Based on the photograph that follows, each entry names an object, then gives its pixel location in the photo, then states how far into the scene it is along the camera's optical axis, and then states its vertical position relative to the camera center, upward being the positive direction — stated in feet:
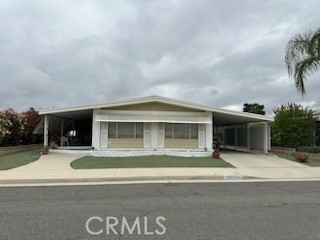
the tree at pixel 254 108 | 113.76 +11.66
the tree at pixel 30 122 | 55.43 +1.18
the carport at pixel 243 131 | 47.80 -0.36
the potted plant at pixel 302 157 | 38.09 -4.75
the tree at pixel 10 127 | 44.80 -0.09
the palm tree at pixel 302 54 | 40.60 +14.31
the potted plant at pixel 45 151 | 44.33 -5.03
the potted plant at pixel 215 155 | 41.69 -5.01
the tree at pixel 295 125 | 48.33 +1.15
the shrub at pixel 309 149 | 44.72 -3.97
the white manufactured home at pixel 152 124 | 44.89 +0.85
